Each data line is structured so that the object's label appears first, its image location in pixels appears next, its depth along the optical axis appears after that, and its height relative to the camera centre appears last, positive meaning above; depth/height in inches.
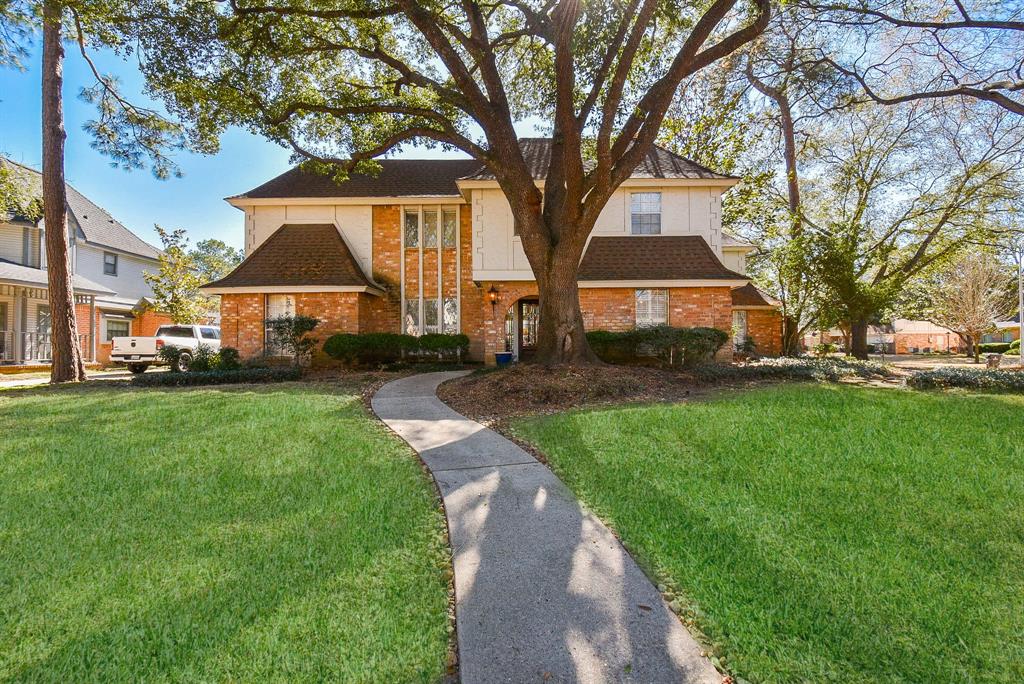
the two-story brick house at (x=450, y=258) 542.3 +95.2
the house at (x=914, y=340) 1524.4 -35.9
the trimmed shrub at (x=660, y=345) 480.4 -15.8
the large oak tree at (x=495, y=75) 345.7 +219.8
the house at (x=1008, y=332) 1282.0 -10.6
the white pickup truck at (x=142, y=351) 613.6 -24.4
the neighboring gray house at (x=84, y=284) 697.6 +82.3
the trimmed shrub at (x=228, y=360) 510.9 -31.1
